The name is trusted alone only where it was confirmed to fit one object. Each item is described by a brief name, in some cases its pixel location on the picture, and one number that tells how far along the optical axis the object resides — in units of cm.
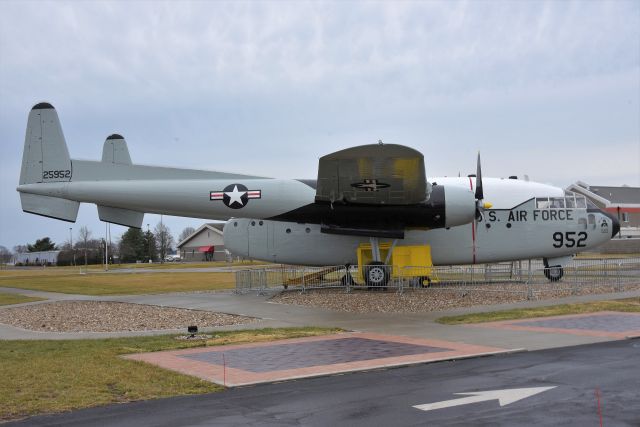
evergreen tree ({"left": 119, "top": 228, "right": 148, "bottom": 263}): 11094
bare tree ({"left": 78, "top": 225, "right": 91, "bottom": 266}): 15375
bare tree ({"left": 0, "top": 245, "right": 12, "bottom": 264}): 17689
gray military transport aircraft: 2106
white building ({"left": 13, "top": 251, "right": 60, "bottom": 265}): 12579
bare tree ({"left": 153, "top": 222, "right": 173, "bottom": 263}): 12119
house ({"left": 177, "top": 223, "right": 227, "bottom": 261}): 11200
